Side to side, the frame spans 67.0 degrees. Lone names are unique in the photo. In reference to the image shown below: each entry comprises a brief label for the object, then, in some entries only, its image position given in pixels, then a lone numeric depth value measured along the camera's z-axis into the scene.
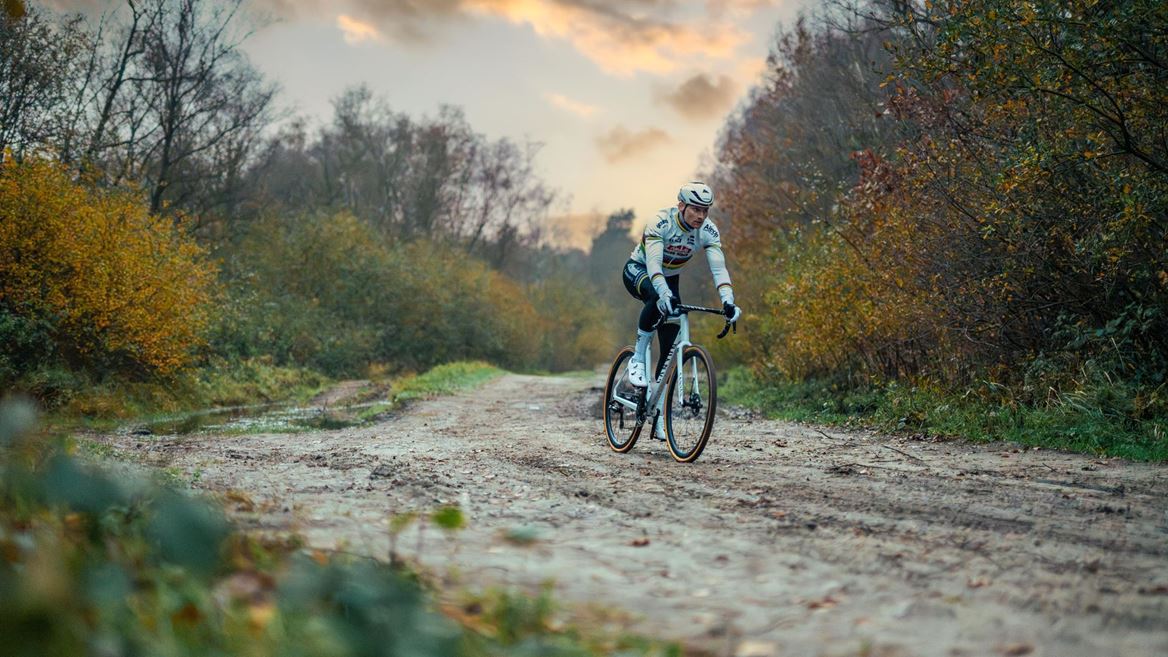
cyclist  8.57
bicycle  8.10
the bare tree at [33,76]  17.48
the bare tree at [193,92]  25.88
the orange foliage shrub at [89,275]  14.42
